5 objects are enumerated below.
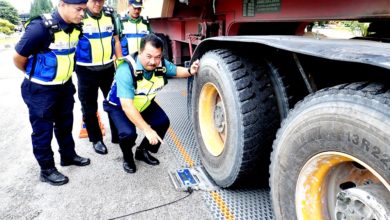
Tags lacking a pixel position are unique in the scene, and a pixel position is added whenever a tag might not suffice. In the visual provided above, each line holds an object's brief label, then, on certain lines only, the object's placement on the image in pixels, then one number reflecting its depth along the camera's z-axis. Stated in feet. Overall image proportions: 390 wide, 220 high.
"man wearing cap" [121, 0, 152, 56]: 15.30
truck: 3.92
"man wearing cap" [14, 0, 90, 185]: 8.36
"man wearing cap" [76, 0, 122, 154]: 10.59
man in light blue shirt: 9.03
